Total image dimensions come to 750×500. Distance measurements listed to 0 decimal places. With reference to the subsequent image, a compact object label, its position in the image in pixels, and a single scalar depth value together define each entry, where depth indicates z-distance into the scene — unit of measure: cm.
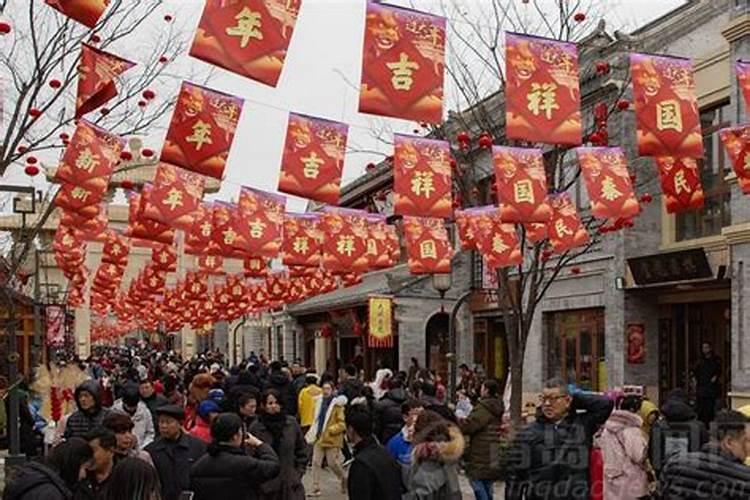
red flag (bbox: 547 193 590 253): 1563
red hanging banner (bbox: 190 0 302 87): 838
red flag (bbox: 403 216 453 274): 1839
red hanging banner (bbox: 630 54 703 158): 1156
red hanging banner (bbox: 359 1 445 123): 954
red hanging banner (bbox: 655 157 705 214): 1469
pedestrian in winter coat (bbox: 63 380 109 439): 916
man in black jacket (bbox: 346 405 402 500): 715
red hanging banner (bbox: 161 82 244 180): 1140
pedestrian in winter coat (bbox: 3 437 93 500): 535
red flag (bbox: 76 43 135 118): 1062
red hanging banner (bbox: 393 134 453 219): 1334
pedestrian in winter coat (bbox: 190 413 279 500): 705
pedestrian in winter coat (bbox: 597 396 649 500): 890
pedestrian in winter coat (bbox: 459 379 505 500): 1009
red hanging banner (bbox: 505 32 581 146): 1071
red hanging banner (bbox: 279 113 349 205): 1262
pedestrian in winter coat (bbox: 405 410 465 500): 713
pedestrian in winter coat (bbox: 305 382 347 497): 1432
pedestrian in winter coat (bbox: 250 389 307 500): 909
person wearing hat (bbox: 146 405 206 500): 800
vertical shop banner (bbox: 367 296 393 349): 2970
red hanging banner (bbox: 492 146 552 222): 1290
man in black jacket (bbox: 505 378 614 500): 810
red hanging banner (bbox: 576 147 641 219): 1353
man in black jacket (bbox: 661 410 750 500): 569
